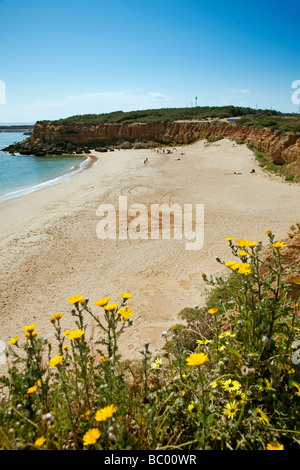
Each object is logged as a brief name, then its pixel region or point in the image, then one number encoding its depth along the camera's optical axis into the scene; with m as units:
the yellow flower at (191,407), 2.20
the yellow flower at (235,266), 2.64
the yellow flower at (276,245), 2.55
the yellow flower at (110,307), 2.17
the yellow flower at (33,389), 2.06
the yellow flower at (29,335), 2.21
